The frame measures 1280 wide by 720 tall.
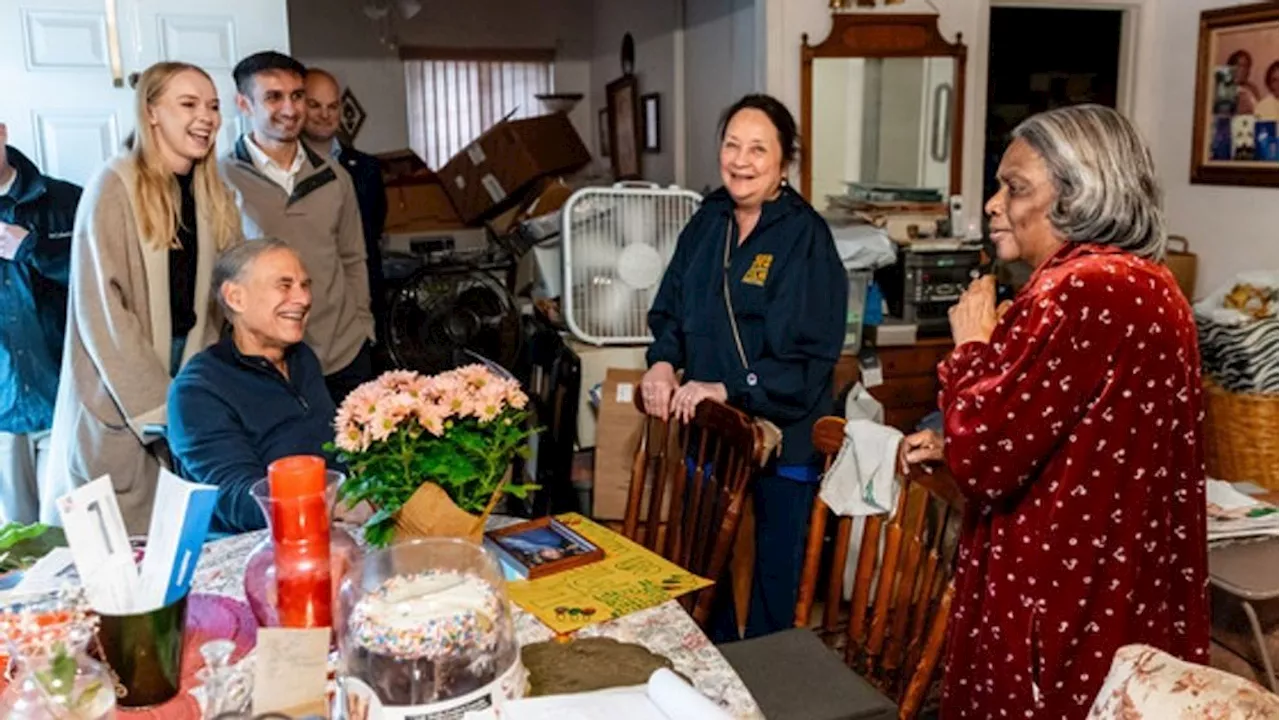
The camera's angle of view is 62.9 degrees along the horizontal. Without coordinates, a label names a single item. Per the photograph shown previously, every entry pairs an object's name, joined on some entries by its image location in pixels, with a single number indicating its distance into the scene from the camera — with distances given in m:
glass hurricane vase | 1.23
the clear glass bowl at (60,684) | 0.98
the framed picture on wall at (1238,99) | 3.40
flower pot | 1.38
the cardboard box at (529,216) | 3.62
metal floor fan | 3.87
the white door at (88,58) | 2.65
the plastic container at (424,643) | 1.00
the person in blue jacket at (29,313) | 2.48
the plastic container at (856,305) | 3.57
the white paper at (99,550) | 1.14
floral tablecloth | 1.23
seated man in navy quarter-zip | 1.83
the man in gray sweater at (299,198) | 2.61
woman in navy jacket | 2.21
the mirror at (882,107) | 3.87
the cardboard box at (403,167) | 5.54
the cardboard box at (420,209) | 5.41
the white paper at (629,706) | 1.01
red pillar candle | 1.22
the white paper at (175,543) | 1.15
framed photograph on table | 1.56
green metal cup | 1.16
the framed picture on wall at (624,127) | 5.87
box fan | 3.13
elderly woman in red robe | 1.35
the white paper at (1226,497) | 2.32
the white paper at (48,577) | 1.46
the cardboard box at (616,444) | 2.91
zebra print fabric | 3.11
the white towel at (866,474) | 1.55
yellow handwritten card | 1.42
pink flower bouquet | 1.35
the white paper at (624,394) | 2.91
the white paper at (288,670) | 1.08
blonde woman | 2.11
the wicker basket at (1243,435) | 3.06
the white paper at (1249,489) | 2.55
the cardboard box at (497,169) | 5.53
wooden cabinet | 3.66
